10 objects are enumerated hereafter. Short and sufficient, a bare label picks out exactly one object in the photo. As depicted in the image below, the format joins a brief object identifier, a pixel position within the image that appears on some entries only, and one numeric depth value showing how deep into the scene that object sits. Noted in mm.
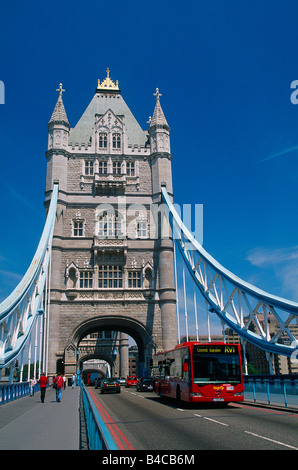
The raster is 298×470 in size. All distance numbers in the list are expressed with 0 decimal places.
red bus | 15344
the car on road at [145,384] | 29144
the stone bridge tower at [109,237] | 34906
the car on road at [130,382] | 41281
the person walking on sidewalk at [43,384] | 18675
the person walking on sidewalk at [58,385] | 18281
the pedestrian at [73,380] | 33534
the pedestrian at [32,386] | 24922
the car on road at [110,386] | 27297
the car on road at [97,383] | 37706
